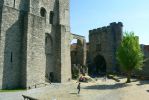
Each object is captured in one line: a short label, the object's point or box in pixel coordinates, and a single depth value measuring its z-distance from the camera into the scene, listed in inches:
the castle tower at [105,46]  964.6
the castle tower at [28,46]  525.9
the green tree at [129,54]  686.2
